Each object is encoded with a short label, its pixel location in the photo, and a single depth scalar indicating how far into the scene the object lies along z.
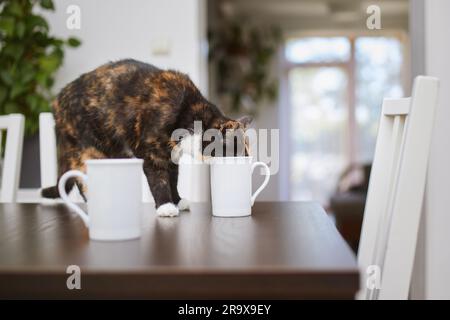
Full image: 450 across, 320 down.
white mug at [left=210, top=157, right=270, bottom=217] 0.96
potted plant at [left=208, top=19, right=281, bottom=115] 5.57
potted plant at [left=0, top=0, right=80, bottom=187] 2.33
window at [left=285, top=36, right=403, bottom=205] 6.76
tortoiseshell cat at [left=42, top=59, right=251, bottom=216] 0.98
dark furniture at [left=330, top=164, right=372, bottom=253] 4.42
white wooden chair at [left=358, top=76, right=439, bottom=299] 0.79
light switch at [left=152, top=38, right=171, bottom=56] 2.46
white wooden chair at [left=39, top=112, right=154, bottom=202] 1.40
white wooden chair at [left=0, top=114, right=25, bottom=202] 1.42
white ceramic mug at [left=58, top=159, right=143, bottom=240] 0.74
